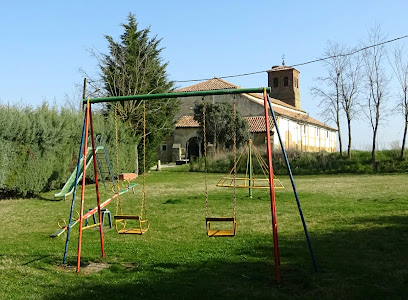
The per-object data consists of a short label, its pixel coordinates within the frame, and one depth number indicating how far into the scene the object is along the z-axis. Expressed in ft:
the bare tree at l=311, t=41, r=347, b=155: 113.60
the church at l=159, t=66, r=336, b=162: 145.18
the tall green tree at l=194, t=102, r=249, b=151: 123.54
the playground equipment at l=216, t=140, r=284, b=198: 67.10
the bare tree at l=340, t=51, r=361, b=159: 112.06
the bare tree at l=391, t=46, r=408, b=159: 100.89
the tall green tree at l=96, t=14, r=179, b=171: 90.68
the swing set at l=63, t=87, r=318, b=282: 18.06
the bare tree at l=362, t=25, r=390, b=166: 105.19
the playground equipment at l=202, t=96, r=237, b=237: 20.40
